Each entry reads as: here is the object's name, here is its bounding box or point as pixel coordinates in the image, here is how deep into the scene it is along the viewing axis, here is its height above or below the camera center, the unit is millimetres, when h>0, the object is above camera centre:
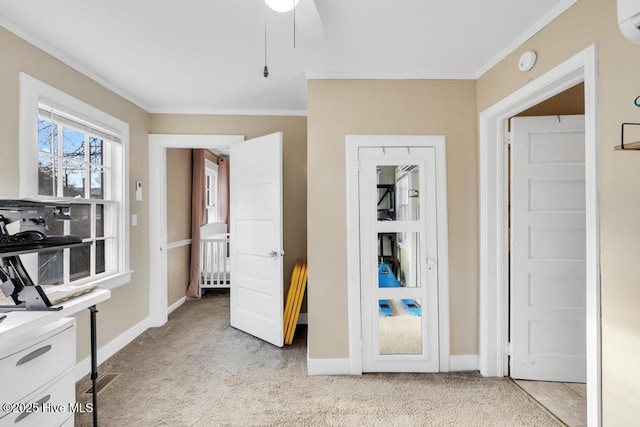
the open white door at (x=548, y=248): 2229 -281
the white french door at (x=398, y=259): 2463 -397
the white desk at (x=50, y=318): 1252 -482
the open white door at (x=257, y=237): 2910 -258
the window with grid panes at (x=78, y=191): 2195 +193
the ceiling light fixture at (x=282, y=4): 1291 +911
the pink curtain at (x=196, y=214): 4473 -15
